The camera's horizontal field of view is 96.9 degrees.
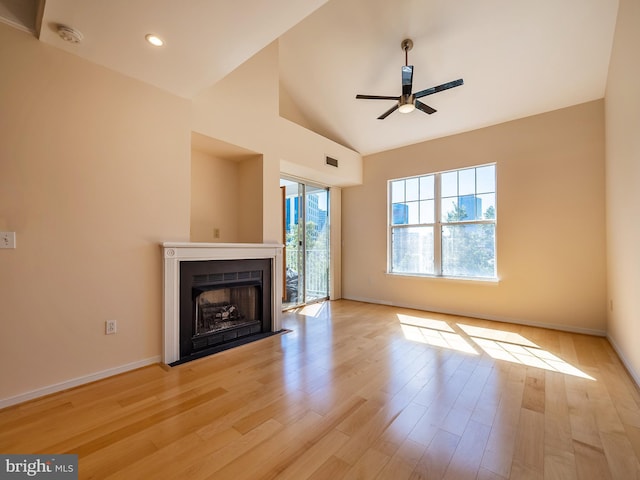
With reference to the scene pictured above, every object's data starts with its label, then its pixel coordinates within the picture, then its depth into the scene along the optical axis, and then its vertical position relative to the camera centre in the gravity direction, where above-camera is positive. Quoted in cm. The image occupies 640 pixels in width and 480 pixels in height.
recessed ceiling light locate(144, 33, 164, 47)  202 +147
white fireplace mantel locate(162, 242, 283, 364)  267 -29
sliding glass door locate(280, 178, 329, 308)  496 +2
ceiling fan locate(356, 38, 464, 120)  299 +163
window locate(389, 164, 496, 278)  427 +31
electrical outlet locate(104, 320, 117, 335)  238 -71
